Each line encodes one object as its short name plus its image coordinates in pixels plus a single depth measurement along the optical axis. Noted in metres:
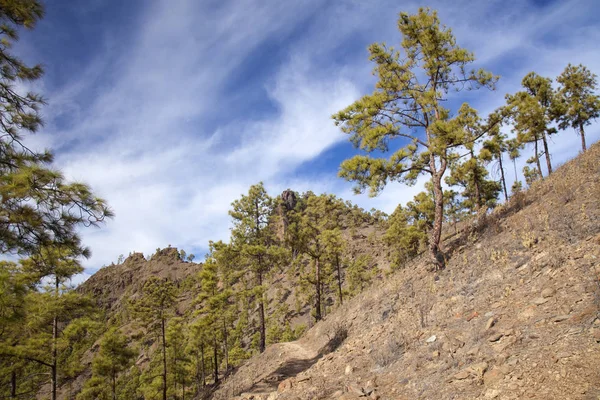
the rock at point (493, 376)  4.54
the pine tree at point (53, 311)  6.79
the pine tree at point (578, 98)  30.41
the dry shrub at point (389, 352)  7.31
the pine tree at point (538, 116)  23.70
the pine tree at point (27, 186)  5.39
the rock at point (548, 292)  5.99
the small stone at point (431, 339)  6.97
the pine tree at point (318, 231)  24.78
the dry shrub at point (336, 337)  14.27
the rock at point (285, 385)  8.59
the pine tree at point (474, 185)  27.63
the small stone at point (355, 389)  6.30
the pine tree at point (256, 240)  22.48
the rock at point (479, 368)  4.88
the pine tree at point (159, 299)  26.12
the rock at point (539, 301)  5.91
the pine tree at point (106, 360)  24.85
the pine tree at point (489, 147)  13.70
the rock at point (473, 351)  5.51
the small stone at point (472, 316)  7.00
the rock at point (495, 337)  5.55
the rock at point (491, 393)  4.26
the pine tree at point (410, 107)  13.05
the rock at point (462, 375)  5.01
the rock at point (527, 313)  5.73
